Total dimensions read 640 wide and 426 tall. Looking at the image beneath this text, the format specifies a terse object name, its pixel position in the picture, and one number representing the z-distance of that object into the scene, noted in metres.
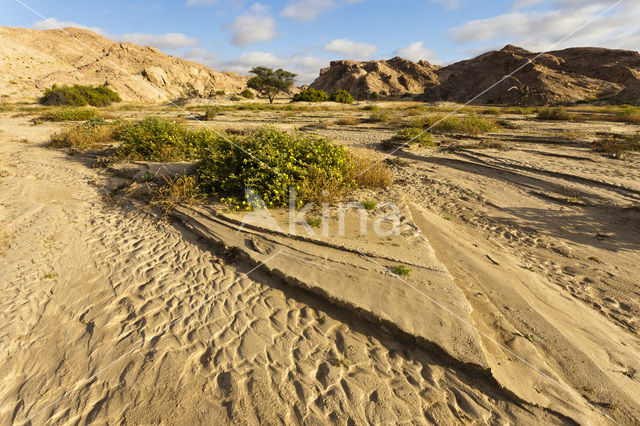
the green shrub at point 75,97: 29.84
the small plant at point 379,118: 18.16
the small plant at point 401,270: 3.57
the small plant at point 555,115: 16.87
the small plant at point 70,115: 17.00
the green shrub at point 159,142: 7.93
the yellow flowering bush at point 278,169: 5.29
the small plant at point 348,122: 17.37
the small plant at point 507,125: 14.07
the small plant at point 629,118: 14.80
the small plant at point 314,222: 4.64
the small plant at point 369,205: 5.32
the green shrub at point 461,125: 12.76
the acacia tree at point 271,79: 48.09
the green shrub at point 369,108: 27.71
